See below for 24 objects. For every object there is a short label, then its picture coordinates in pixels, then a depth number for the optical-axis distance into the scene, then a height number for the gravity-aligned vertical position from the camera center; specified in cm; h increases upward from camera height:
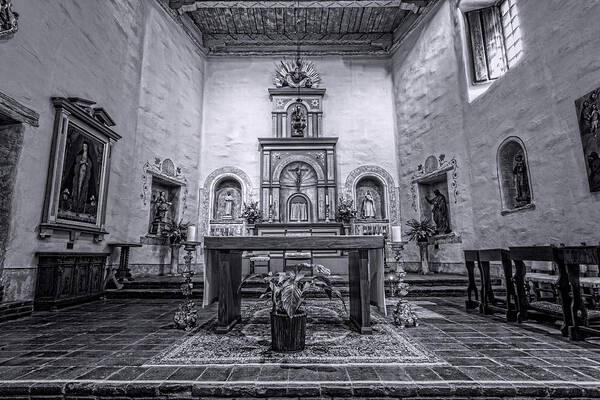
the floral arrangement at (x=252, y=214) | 908 +110
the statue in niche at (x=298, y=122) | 1006 +404
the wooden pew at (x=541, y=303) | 323 -42
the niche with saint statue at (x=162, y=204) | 814 +132
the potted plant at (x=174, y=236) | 779 +43
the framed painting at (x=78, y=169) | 498 +147
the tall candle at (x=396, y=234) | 349 +19
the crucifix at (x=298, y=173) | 998 +247
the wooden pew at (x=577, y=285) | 288 -34
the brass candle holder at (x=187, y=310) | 352 -64
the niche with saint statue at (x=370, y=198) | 991 +166
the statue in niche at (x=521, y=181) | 604 +131
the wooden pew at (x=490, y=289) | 395 -47
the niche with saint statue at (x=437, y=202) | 826 +129
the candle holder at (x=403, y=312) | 358 -69
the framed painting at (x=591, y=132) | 459 +170
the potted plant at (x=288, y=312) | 268 -50
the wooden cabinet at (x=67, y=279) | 462 -37
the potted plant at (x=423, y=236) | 813 +38
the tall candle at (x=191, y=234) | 336 +20
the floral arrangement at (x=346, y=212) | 922 +113
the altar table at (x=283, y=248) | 334 -12
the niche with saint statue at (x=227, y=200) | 997 +167
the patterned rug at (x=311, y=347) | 247 -83
